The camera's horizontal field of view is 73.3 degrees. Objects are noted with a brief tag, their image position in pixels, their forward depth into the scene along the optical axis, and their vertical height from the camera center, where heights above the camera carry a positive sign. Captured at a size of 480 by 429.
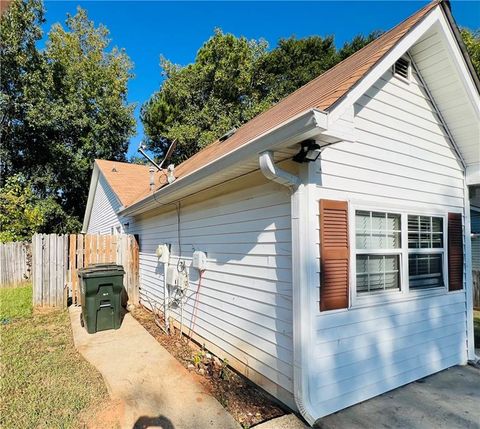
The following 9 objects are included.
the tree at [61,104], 17.34 +7.37
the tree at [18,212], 14.92 +0.80
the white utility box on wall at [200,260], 5.07 -0.52
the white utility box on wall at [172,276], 6.00 -0.91
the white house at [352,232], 3.17 -0.08
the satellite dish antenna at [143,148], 7.58 +1.88
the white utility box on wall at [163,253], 6.47 -0.52
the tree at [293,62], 19.66 +10.20
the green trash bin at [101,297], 6.05 -1.31
